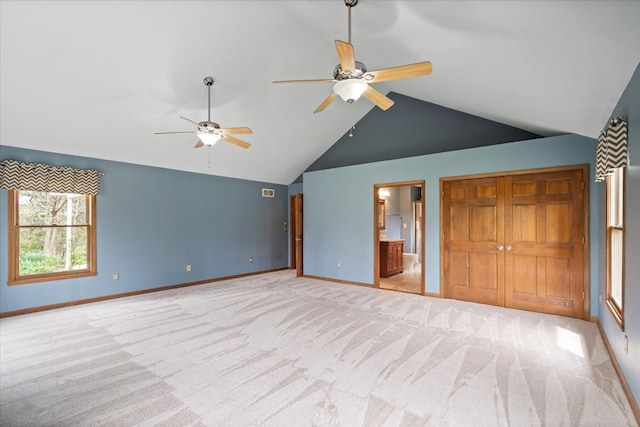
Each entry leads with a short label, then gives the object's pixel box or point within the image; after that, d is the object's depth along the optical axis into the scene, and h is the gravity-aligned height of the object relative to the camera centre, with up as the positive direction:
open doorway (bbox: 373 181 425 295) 5.80 -0.61
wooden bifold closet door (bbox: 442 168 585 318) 3.96 -0.36
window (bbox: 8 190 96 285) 4.24 -0.29
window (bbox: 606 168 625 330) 2.77 -0.24
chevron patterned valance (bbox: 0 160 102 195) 4.07 +0.61
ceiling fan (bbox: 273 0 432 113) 2.24 +1.21
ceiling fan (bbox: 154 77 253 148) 3.66 +1.12
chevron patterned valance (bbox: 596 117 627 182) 2.34 +0.60
